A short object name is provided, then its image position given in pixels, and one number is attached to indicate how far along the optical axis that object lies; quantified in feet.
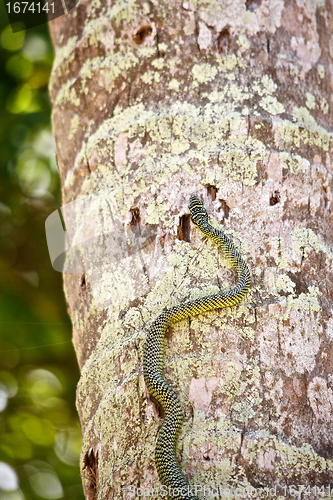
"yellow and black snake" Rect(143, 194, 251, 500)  14.82
